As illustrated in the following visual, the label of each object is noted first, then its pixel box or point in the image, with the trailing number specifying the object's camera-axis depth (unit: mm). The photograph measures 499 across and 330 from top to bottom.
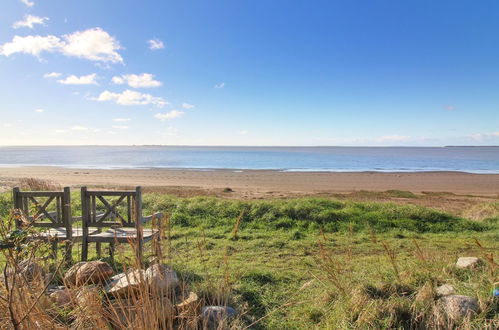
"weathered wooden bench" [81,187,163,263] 5469
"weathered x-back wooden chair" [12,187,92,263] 5488
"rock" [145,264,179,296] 2575
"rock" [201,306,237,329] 3186
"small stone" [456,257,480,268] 4594
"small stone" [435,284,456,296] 3703
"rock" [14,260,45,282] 3817
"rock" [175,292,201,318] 3134
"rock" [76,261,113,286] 3807
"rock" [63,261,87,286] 3977
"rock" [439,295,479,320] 3250
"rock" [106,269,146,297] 3395
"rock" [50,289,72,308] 3377
